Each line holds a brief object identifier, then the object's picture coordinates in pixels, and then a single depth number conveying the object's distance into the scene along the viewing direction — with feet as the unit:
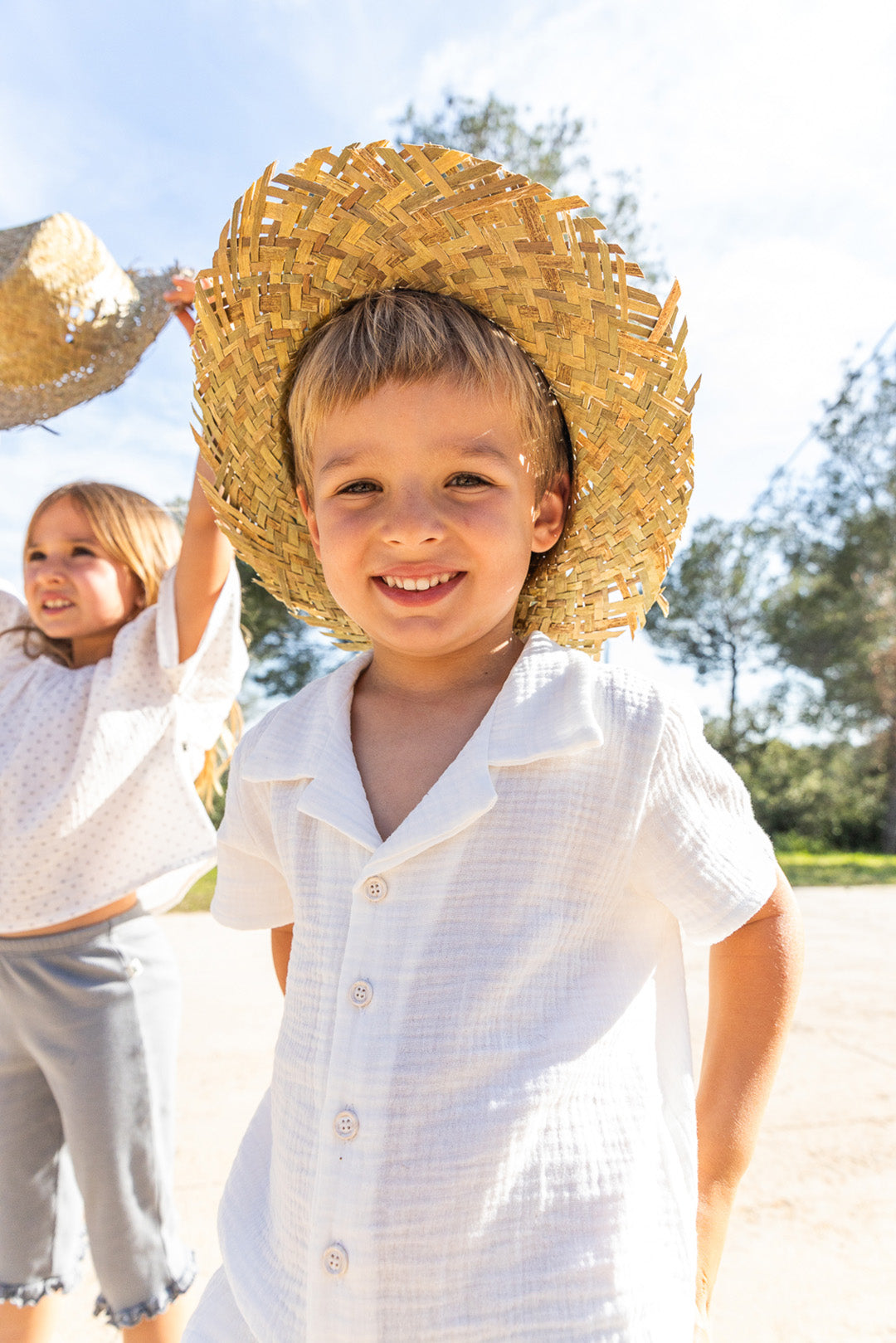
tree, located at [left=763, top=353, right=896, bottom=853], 58.70
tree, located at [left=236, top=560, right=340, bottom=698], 49.39
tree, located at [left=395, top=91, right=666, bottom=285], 41.98
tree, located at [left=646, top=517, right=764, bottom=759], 73.97
